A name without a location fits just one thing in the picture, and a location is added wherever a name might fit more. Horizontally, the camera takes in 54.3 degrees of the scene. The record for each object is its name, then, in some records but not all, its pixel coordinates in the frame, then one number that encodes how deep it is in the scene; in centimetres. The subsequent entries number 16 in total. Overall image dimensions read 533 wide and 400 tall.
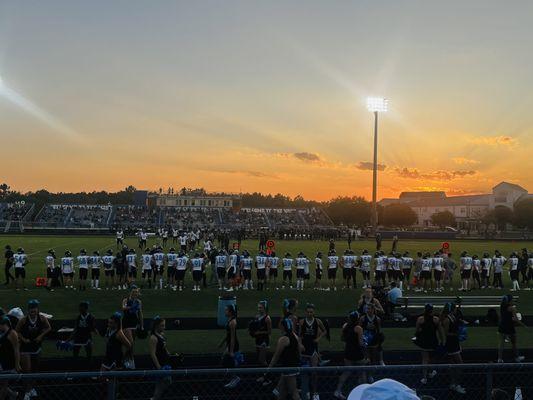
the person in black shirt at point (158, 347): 778
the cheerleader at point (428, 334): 998
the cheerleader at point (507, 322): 1113
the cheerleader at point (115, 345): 816
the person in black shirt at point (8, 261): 2030
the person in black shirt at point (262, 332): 962
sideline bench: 1613
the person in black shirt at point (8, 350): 766
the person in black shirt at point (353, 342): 888
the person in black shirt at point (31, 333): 880
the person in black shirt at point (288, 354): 745
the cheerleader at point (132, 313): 1083
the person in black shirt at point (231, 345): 904
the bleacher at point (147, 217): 7262
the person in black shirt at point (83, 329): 998
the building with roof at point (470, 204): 13100
